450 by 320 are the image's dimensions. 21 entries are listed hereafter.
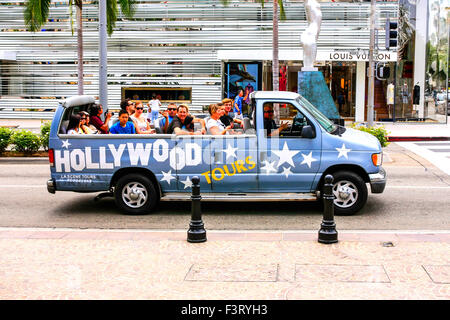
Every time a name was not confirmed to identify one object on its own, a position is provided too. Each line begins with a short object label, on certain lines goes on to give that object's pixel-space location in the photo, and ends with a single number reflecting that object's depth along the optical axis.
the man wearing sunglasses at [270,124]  9.48
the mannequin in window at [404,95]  28.91
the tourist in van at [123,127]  10.07
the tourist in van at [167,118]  11.21
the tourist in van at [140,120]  10.86
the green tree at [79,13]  20.30
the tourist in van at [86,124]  10.20
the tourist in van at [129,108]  10.79
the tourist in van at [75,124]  10.07
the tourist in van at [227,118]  11.93
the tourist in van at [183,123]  10.33
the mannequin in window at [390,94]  28.06
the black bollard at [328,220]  7.54
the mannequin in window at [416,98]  28.84
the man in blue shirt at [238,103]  20.22
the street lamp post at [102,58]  17.33
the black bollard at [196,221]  7.73
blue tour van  9.43
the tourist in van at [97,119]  11.13
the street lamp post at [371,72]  20.33
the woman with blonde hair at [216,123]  9.98
